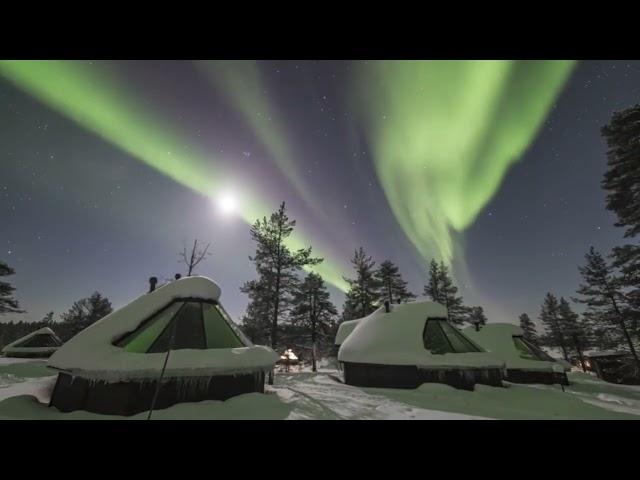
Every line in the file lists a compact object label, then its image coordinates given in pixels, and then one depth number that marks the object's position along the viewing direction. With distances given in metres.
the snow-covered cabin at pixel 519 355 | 16.66
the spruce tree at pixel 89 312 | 35.84
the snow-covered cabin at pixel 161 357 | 6.73
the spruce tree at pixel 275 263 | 24.11
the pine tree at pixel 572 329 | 37.09
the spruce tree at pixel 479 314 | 44.31
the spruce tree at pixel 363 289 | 31.64
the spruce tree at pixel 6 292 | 24.45
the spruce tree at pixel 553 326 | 40.53
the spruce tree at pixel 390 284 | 32.22
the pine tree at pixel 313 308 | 28.00
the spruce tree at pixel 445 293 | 34.09
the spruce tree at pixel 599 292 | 22.34
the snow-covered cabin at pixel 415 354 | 11.70
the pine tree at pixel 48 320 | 55.01
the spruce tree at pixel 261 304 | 24.45
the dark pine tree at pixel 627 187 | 13.86
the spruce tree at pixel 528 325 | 42.29
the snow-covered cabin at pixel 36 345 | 23.42
